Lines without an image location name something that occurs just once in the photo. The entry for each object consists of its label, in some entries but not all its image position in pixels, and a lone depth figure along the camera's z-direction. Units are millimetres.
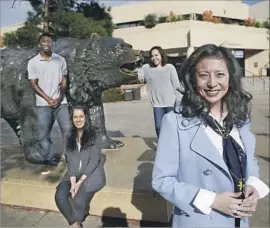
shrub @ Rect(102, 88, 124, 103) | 15492
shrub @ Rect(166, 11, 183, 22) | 27428
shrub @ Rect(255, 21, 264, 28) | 32312
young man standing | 3447
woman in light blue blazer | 1292
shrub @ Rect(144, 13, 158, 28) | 27281
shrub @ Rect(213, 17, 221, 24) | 28250
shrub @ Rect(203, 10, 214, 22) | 27847
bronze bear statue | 3980
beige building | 27078
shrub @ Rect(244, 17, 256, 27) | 31109
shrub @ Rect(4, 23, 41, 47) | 10660
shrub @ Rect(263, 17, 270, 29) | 32094
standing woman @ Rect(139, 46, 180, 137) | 4297
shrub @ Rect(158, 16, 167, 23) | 27920
